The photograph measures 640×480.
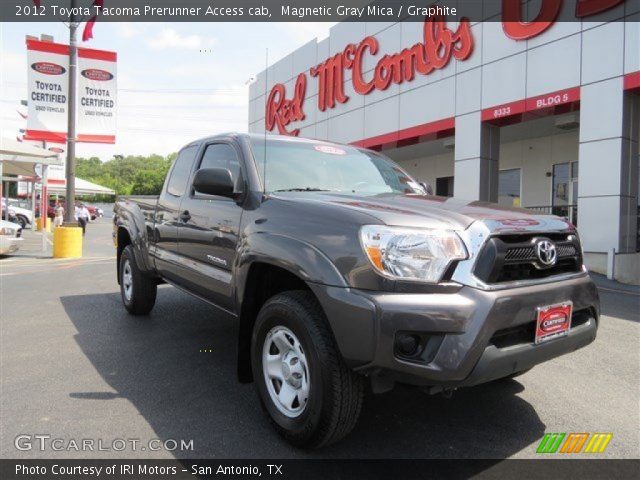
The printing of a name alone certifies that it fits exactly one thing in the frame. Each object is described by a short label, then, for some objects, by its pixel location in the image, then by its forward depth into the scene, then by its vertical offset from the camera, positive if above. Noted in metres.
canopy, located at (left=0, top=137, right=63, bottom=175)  15.05 +2.12
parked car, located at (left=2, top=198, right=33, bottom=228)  28.25 +0.47
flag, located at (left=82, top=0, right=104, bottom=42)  12.97 +5.32
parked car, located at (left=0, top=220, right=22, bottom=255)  12.80 -0.38
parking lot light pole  13.34 +2.68
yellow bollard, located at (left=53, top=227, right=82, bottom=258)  13.28 -0.48
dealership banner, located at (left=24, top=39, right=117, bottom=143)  13.48 +3.64
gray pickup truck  2.36 -0.30
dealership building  10.48 +3.56
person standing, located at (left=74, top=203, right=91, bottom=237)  23.27 +0.40
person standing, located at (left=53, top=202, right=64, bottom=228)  19.00 +0.30
